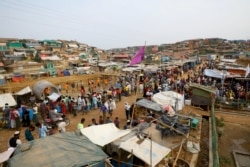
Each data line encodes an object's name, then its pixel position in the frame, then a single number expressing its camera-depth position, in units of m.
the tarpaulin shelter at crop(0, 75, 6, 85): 29.72
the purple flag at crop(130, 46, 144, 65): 14.15
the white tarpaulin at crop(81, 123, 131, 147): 6.86
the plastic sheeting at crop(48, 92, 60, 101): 15.35
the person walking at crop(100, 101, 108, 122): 13.05
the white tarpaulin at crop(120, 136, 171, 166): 6.06
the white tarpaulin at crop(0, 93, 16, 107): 14.51
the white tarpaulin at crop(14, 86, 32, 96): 17.60
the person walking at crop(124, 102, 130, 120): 12.92
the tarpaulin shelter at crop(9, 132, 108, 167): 5.03
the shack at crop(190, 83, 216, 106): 15.95
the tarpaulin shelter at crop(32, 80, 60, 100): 17.89
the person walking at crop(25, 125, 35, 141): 8.42
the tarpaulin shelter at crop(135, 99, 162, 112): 12.02
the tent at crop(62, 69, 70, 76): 38.75
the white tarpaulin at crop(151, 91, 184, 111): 12.82
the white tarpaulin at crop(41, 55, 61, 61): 47.88
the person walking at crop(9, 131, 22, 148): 7.56
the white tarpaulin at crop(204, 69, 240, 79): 21.42
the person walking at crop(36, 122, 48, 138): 8.70
